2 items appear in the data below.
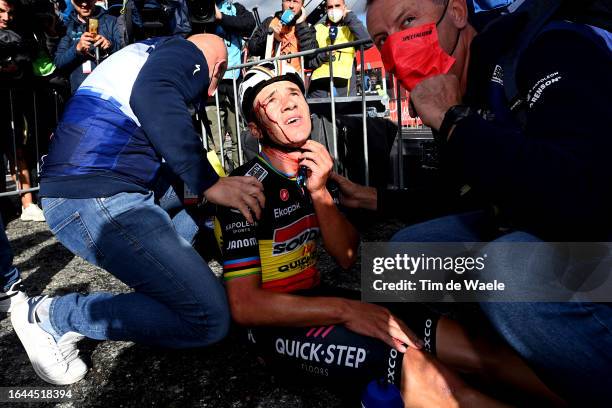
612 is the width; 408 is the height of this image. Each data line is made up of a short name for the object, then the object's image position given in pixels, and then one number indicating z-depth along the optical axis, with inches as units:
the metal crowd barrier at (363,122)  153.5
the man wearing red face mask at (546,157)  46.3
